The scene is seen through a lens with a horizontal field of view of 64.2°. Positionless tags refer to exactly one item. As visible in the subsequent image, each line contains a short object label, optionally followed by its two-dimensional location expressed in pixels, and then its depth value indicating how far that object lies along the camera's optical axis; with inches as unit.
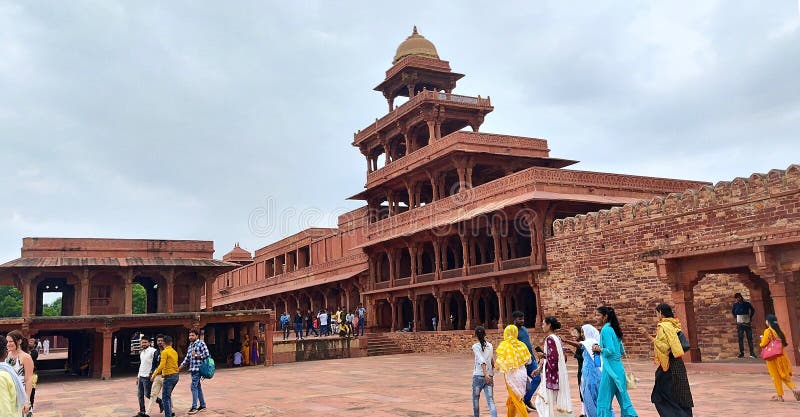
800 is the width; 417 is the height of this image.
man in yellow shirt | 400.5
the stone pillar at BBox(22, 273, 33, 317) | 1007.6
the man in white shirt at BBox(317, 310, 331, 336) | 1250.6
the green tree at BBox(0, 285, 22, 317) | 2578.7
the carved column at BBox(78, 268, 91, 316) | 1046.4
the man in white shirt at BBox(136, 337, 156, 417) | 418.3
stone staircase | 1138.7
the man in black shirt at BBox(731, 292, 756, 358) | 566.9
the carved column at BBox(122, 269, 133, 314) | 1083.9
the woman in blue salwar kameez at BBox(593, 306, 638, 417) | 264.4
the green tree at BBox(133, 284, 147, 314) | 2866.6
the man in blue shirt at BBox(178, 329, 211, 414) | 421.7
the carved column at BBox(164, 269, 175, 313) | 1120.2
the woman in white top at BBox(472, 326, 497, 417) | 320.2
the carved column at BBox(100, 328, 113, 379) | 848.9
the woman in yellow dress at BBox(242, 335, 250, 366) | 984.3
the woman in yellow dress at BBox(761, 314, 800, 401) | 363.9
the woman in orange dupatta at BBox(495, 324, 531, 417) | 283.9
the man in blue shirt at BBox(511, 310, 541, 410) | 320.2
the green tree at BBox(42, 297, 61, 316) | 3009.4
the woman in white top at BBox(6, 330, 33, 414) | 257.0
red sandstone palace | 560.1
